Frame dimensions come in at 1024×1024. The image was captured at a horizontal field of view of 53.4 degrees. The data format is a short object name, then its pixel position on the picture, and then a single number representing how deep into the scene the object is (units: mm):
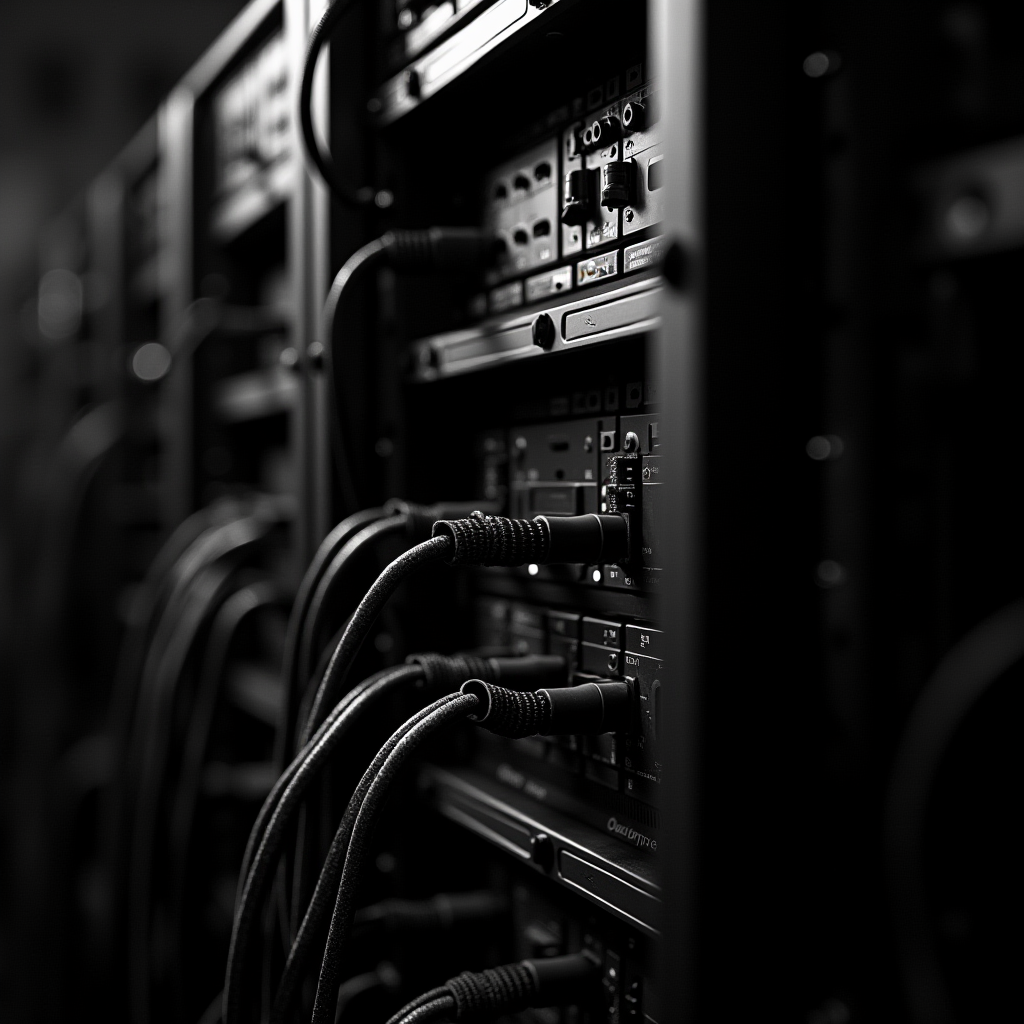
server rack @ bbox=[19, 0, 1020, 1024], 460
